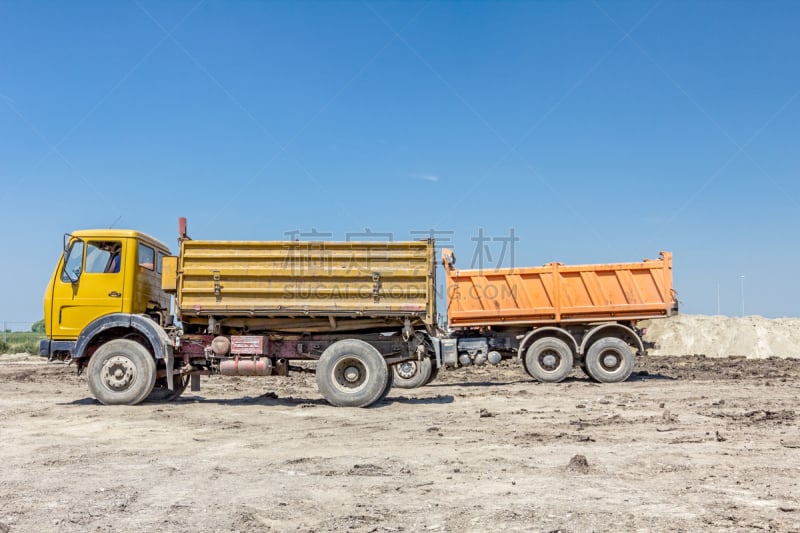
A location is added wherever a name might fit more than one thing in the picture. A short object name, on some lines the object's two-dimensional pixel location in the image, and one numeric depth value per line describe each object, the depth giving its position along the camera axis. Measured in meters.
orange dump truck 15.48
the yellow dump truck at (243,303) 10.85
